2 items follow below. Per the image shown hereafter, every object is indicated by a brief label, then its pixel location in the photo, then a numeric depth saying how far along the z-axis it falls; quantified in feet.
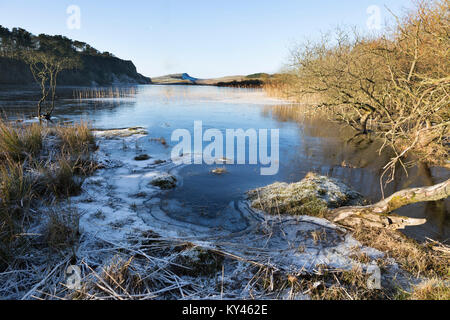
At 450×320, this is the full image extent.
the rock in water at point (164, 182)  22.85
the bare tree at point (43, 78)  42.14
